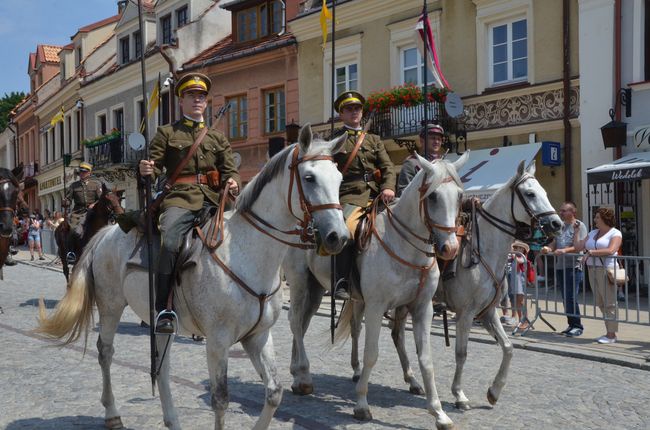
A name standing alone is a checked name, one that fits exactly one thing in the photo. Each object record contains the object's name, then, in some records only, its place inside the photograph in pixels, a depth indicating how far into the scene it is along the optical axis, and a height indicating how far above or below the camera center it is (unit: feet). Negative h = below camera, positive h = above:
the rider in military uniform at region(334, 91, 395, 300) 22.68 +1.56
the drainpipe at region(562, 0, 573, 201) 53.36 +8.54
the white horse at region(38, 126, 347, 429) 14.97 -1.06
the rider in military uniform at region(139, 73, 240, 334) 16.42 +1.11
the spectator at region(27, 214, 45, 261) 93.40 -2.70
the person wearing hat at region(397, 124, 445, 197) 23.94 +1.95
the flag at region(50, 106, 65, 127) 109.12 +15.12
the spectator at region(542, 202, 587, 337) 33.04 -3.28
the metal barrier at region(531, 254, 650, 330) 30.19 -3.72
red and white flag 55.57 +13.03
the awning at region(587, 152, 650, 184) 44.39 +2.53
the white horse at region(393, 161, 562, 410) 21.49 -1.66
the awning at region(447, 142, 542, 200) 54.19 +3.56
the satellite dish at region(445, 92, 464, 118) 57.93 +8.65
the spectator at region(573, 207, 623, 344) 31.32 -2.35
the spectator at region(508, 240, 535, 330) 35.30 -3.42
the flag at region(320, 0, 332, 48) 49.70 +13.83
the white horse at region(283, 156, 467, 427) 18.71 -1.26
